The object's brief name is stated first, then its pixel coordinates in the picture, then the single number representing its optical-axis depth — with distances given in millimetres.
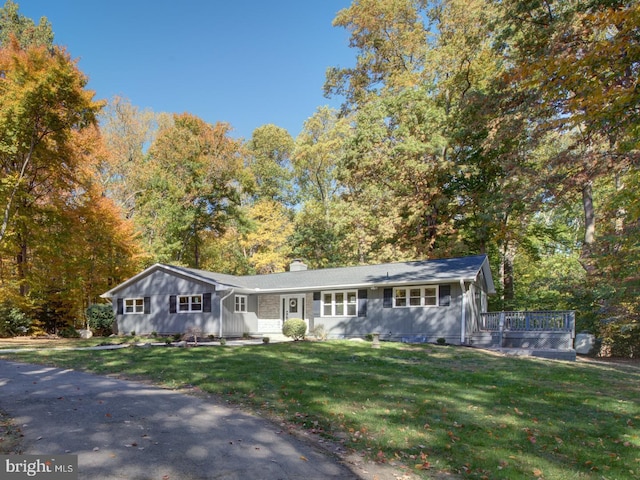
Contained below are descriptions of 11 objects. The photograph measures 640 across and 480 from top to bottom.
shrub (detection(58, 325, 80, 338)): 22031
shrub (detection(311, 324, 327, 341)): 19328
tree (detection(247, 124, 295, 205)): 38062
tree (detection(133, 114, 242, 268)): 28703
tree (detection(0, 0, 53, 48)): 24266
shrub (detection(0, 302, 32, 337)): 20391
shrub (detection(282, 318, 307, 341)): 18172
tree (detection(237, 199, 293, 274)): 33156
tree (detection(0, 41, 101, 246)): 16812
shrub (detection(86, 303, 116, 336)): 22422
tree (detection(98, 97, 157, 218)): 30188
